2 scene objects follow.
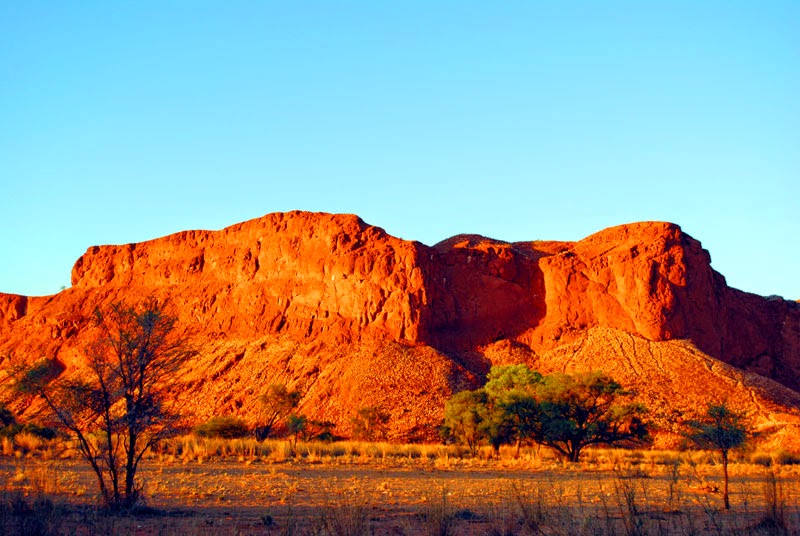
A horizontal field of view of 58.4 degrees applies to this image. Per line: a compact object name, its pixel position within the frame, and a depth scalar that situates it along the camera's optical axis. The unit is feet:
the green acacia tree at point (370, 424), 161.38
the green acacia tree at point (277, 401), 164.76
